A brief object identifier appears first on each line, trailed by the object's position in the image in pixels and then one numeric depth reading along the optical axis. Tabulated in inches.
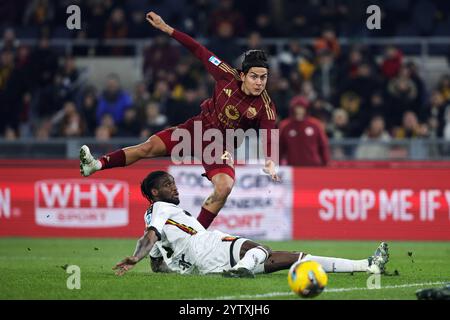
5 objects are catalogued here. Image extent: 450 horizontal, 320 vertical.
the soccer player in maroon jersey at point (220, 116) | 478.6
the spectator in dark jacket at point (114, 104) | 842.2
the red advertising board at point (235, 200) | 689.0
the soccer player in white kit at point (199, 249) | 410.6
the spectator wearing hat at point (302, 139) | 713.0
